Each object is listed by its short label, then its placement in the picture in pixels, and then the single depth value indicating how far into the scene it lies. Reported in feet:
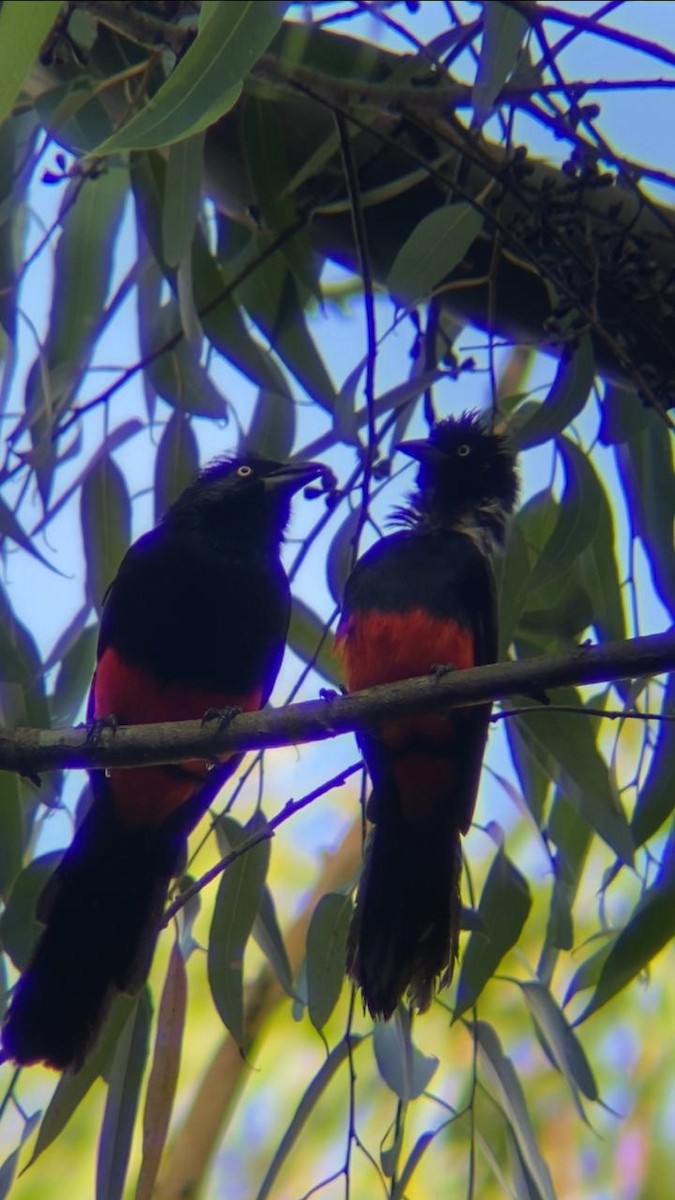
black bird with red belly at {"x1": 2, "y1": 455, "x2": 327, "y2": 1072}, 20.51
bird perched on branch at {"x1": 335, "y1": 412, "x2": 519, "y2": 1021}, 20.15
